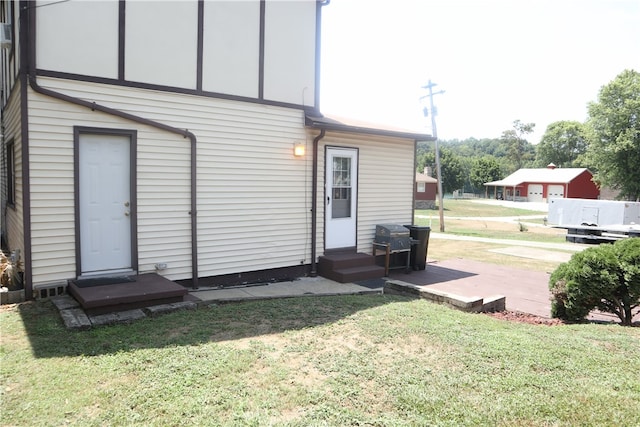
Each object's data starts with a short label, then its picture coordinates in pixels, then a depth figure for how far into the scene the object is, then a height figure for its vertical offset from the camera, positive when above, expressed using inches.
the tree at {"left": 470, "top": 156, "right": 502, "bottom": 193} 2532.0 +170.7
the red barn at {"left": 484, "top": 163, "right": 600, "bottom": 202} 1895.9 +77.6
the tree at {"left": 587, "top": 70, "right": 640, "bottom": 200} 1294.3 +216.1
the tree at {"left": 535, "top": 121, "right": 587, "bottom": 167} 2721.5 +377.2
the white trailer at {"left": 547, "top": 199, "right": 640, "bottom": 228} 675.4 -20.0
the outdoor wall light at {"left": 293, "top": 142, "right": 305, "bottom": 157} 293.6 +33.8
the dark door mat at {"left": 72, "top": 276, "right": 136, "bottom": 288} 208.2 -45.0
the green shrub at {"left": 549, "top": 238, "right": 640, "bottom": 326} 192.5 -38.7
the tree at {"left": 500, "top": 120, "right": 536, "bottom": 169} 3277.6 +452.3
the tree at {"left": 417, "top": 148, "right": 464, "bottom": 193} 2257.6 +167.3
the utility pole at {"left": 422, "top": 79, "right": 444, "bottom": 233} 780.8 +148.2
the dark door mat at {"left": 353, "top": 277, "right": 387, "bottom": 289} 282.7 -59.7
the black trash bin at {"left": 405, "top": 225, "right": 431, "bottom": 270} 343.0 -42.6
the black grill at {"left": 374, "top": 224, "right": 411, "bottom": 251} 326.6 -30.1
